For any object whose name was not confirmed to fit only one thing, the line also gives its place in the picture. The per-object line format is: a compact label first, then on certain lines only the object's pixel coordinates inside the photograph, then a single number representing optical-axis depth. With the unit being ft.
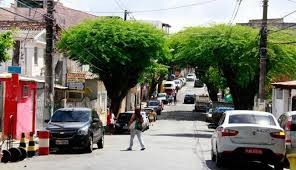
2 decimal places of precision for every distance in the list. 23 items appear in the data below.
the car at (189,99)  339.57
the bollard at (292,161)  39.22
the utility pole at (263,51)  119.15
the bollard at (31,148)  68.95
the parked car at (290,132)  60.18
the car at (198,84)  434.88
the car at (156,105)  247.70
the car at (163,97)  323.16
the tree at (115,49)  166.20
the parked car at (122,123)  149.48
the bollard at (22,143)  69.15
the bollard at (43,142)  71.05
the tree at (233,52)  161.48
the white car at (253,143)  56.34
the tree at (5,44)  82.02
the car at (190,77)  501.56
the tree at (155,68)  179.21
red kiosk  85.22
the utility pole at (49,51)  91.46
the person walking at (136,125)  81.25
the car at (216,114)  160.26
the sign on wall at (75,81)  161.96
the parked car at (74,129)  75.15
